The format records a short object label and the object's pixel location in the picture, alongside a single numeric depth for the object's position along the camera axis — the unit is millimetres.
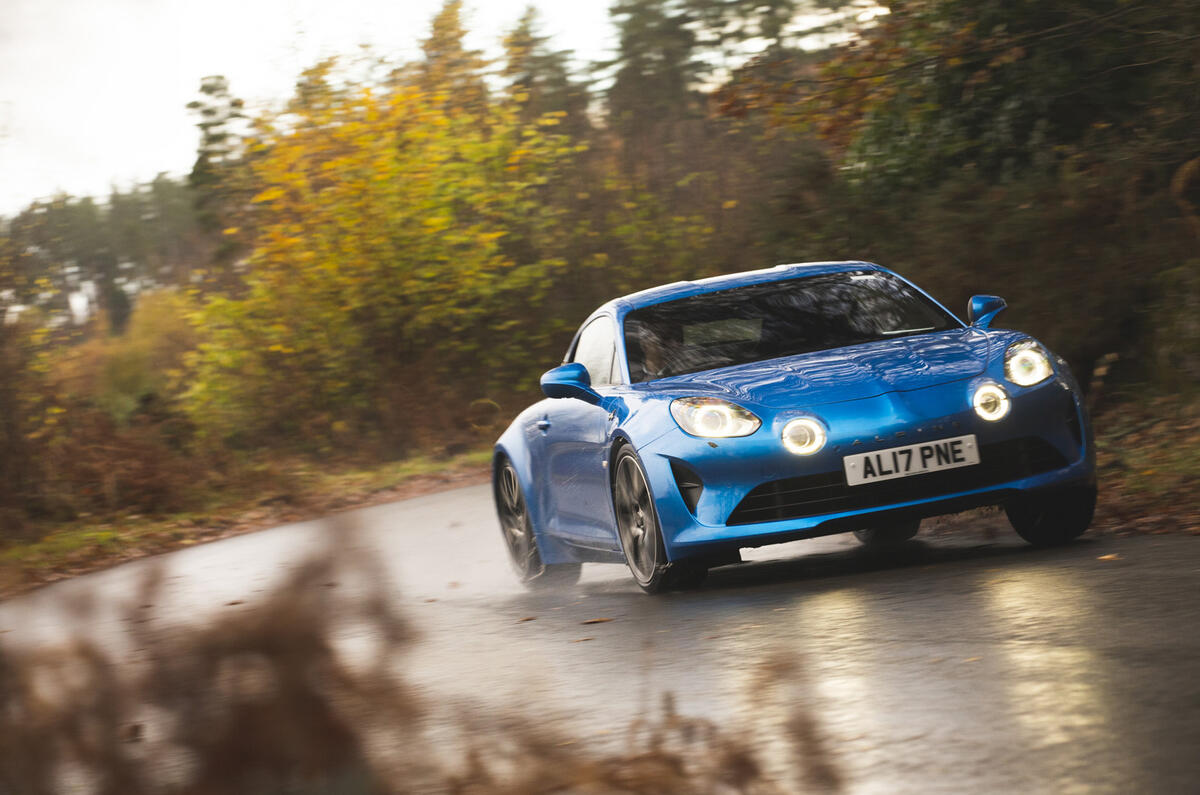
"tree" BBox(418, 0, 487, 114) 29562
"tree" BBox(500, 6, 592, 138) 30359
